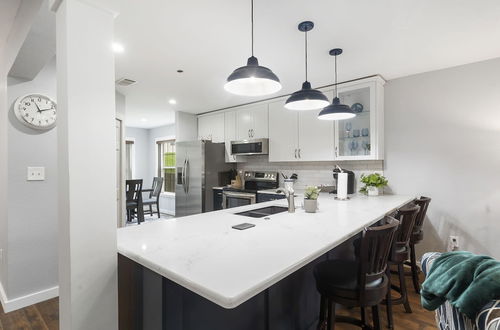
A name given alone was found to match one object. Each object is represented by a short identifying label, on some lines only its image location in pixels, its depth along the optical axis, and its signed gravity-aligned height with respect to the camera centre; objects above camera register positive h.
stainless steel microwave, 4.36 +0.29
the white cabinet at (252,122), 4.40 +0.74
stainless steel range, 4.11 -0.45
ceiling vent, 3.40 +1.14
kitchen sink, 2.22 -0.45
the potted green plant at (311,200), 2.15 -0.32
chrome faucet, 2.20 -0.33
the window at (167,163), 7.17 +0.02
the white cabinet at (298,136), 3.67 +0.42
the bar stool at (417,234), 2.49 -0.73
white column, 1.19 -0.01
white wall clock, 2.47 +0.55
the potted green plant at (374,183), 3.19 -0.27
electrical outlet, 2.93 -0.95
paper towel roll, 2.97 -0.28
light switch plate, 2.54 -0.09
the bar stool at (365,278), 1.38 -0.70
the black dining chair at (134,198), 5.27 -0.74
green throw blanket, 0.73 -0.38
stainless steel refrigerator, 4.56 -0.19
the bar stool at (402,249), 1.95 -0.71
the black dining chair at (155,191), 6.24 -0.71
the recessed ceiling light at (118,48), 2.42 +1.15
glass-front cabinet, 3.26 +0.52
